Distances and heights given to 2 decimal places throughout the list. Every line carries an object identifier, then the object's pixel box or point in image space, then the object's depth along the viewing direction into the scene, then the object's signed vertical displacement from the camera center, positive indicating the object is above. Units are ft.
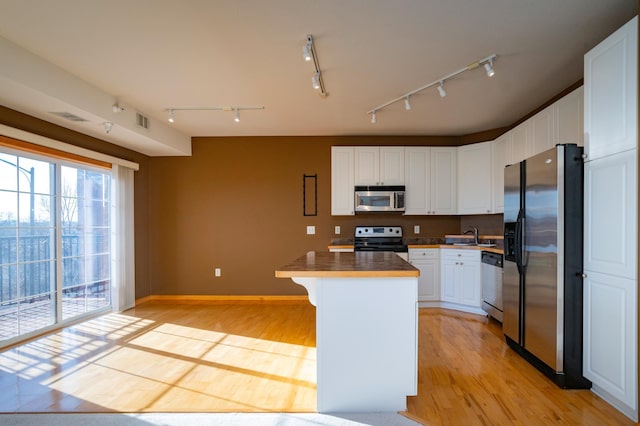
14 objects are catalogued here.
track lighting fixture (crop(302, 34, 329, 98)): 8.10 +3.80
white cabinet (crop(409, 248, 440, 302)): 15.52 -2.72
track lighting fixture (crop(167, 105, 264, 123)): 12.82 +3.80
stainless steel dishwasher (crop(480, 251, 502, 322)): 12.45 -2.71
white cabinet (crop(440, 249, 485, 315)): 14.43 -2.92
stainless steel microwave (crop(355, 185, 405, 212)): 16.22 +0.54
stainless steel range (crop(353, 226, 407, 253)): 16.88 -1.18
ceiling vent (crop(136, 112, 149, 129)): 13.18 +3.45
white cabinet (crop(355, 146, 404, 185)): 16.53 +2.25
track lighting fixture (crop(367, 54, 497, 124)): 9.02 +3.82
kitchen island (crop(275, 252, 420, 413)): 7.01 -2.64
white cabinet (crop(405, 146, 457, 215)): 16.53 +1.54
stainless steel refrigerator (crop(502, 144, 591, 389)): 8.02 -1.27
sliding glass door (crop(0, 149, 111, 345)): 10.79 -1.12
